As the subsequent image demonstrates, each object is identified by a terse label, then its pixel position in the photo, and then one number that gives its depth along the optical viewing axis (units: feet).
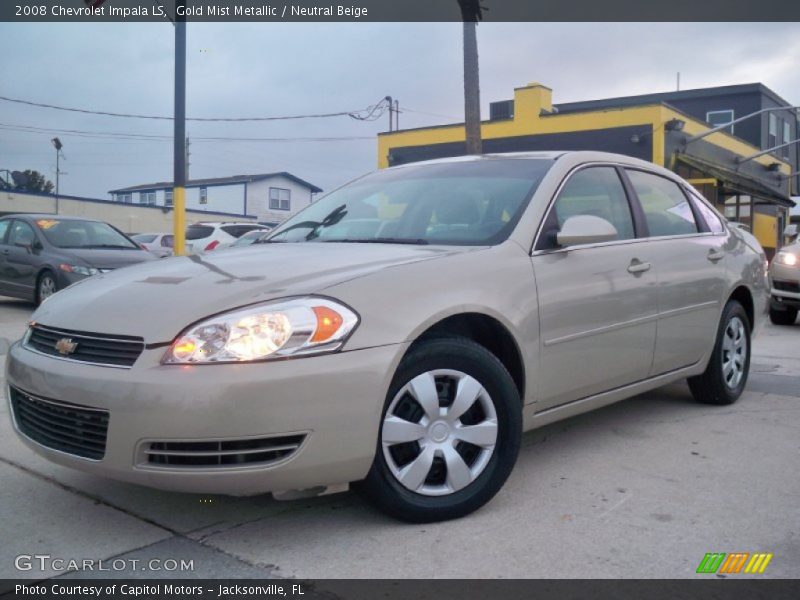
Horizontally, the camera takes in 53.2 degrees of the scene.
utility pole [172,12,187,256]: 51.47
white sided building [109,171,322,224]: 152.76
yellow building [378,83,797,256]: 74.79
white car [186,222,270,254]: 60.03
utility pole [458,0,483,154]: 46.44
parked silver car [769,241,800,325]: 33.47
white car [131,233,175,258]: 71.97
